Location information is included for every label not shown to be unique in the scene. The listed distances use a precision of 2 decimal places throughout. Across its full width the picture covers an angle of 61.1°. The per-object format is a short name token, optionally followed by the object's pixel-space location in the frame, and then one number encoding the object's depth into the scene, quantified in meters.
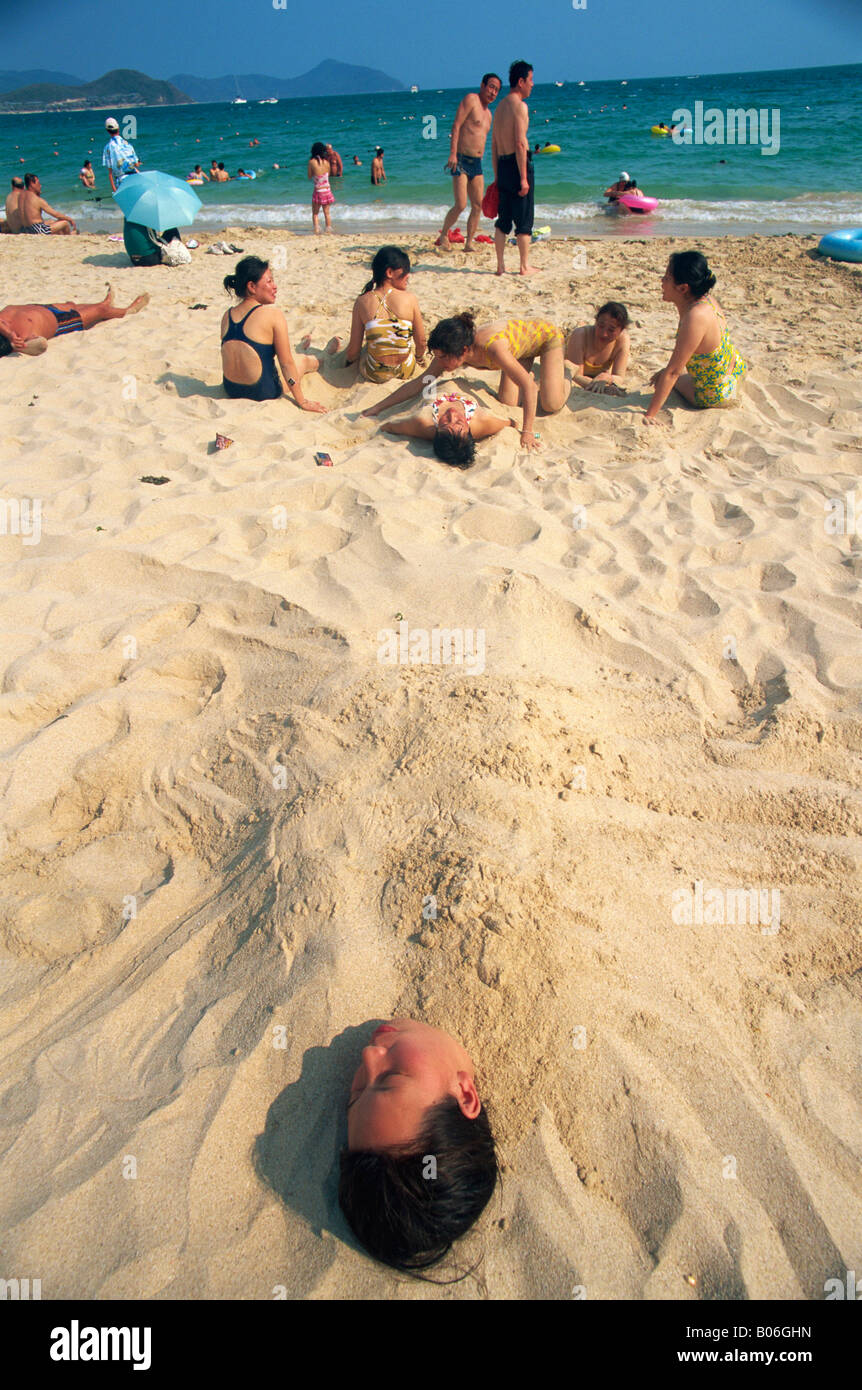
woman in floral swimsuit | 4.50
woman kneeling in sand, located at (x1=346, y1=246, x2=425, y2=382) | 5.17
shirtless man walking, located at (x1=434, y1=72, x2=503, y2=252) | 8.25
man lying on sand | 6.00
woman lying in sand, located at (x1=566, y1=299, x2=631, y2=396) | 4.97
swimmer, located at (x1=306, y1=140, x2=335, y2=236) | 11.20
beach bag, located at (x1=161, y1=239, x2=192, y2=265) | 8.95
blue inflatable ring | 7.82
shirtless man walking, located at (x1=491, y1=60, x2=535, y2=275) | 7.21
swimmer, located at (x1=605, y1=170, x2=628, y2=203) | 12.30
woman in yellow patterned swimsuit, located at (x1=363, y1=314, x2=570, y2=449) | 4.59
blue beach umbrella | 8.35
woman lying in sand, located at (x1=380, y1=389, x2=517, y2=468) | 4.29
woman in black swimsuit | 4.88
